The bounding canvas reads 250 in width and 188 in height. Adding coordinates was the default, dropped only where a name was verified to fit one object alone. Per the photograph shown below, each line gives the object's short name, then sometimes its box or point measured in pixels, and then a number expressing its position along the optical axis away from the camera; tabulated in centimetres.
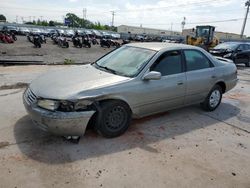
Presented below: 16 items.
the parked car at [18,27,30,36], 2854
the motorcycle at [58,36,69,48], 1686
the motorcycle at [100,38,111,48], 2012
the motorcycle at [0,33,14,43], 1660
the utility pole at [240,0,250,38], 3762
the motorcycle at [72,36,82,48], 1827
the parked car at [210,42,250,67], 1050
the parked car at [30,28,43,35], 2949
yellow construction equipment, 1816
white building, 7337
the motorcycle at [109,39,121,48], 2046
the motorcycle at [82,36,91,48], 1865
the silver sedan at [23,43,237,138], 262
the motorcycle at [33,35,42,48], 1541
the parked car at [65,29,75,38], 3078
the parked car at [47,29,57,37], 2885
